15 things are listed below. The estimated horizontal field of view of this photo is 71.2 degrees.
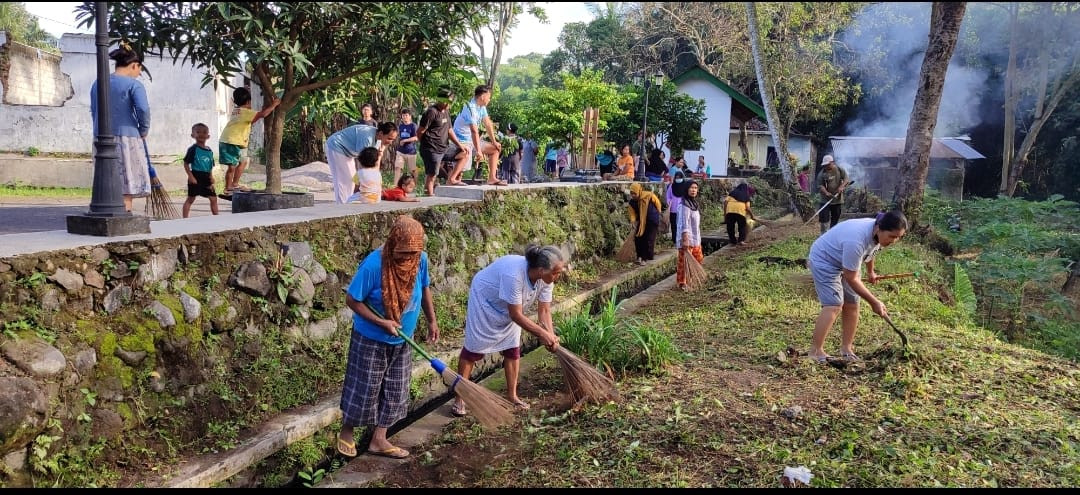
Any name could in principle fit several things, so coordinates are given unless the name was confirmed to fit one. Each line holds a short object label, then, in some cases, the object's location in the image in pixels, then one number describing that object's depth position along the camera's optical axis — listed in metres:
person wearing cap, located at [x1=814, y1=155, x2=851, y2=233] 12.95
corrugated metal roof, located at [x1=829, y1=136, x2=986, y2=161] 23.50
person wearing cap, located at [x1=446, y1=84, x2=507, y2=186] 8.85
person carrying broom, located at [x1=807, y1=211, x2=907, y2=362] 5.63
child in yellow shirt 7.48
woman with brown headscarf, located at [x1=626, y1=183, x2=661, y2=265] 11.02
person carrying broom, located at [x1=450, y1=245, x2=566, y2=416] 4.72
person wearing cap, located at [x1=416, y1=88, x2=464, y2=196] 8.80
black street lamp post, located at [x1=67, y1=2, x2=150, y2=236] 4.46
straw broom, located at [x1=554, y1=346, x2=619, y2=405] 4.96
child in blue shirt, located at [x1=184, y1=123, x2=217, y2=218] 7.11
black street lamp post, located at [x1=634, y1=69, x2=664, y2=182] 15.91
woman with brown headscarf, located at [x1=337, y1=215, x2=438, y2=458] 4.19
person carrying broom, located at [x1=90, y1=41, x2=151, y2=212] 5.85
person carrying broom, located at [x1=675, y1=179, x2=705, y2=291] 9.41
